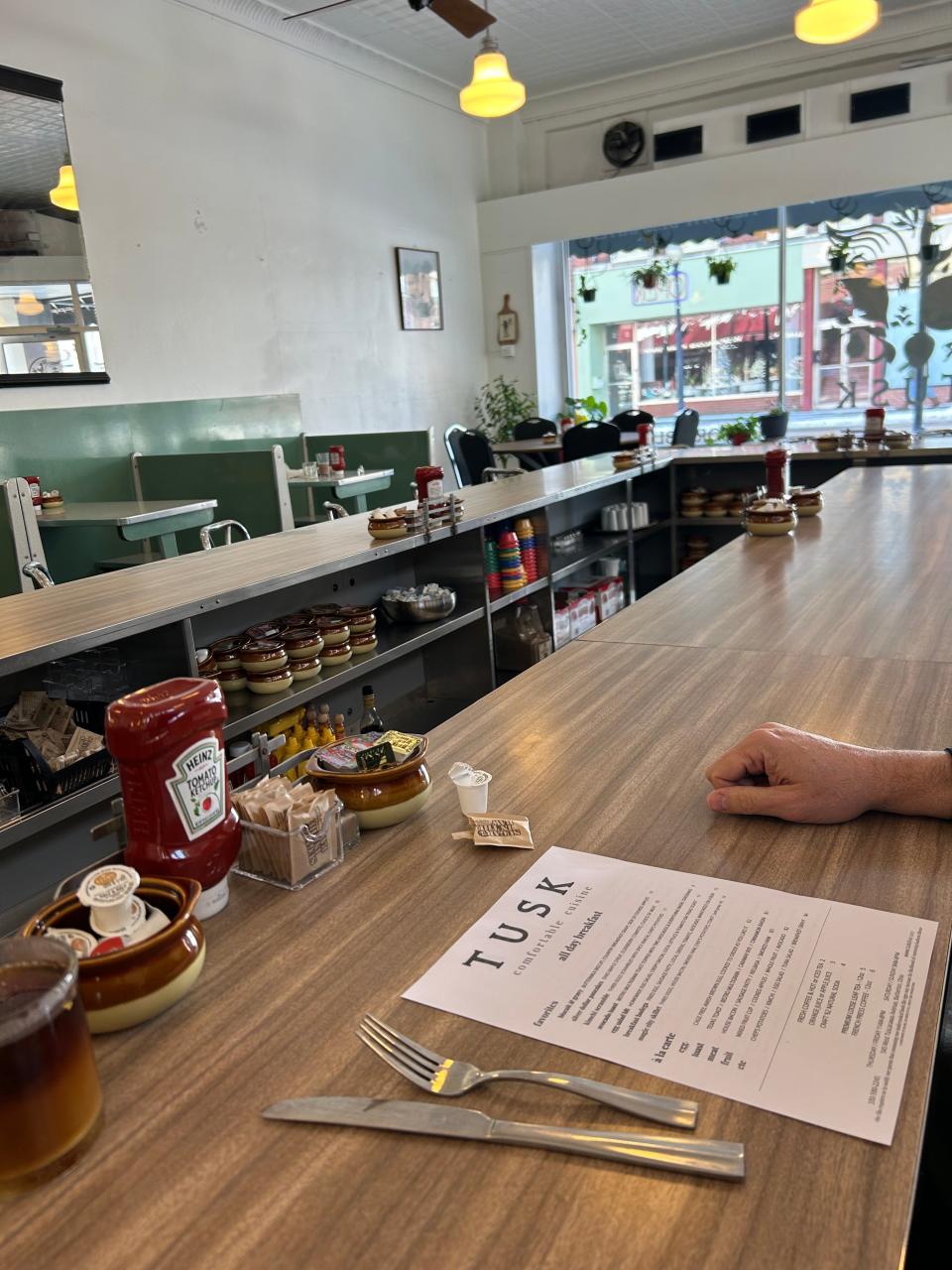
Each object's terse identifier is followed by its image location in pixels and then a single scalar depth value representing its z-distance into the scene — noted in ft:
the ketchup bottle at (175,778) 2.75
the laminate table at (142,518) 13.46
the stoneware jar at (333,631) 9.21
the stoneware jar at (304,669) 8.80
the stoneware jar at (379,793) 3.53
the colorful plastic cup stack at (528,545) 12.62
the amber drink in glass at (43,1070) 1.93
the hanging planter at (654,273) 28.45
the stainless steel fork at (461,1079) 2.10
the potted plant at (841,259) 26.09
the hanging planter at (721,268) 27.53
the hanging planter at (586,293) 30.32
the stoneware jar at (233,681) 8.49
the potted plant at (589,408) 29.91
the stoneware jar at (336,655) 9.16
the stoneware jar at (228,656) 8.51
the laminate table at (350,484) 17.12
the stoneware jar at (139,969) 2.41
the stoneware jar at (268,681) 8.47
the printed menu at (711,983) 2.21
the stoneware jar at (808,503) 10.44
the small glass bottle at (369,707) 7.10
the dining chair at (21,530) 12.51
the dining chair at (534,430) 25.67
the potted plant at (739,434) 20.20
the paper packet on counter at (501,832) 3.39
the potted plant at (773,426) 22.20
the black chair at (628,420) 24.36
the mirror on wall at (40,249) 15.61
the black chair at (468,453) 23.88
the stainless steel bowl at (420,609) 10.53
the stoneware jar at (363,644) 9.56
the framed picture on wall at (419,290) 25.94
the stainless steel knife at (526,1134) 1.97
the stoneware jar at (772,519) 9.63
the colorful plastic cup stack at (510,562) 12.08
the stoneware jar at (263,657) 8.42
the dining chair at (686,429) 24.13
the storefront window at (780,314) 25.55
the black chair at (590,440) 21.95
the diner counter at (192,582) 6.43
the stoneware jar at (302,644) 8.78
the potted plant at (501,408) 29.40
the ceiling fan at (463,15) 13.79
